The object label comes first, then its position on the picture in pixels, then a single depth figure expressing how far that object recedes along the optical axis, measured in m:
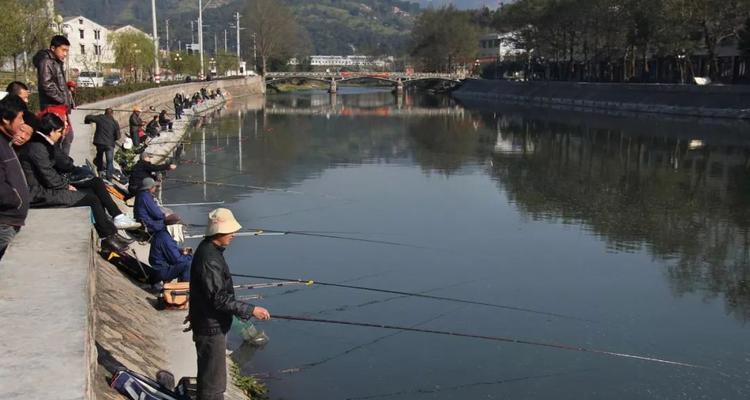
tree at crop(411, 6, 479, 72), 120.56
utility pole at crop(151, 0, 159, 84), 47.06
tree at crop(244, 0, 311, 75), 117.81
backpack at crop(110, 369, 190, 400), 5.98
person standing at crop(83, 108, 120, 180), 16.70
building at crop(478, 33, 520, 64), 133.07
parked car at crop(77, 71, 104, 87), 59.80
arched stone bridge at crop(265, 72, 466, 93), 103.75
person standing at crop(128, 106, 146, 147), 22.78
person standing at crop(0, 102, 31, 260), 6.77
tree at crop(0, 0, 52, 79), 31.61
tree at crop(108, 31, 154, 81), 62.81
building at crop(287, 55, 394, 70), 150.18
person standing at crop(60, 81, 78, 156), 12.60
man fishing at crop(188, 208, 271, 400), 5.68
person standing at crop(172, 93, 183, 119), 41.31
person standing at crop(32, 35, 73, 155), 11.79
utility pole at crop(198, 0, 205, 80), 72.38
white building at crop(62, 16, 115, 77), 88.38
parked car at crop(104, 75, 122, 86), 69.19
